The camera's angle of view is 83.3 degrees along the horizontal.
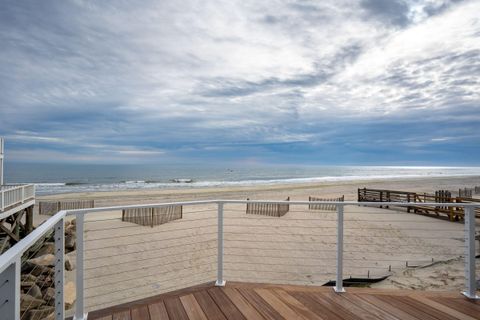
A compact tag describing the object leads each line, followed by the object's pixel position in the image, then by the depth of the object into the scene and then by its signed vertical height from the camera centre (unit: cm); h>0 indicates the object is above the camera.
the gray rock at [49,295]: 534 -267
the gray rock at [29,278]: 593 -253
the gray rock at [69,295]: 471 -237
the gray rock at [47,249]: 778 -246
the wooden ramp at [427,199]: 1121 -183
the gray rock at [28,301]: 468 -242
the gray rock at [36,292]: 512 -249
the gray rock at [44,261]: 606 -223
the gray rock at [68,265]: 626 -236
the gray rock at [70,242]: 815 -238
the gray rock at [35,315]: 464 -261
